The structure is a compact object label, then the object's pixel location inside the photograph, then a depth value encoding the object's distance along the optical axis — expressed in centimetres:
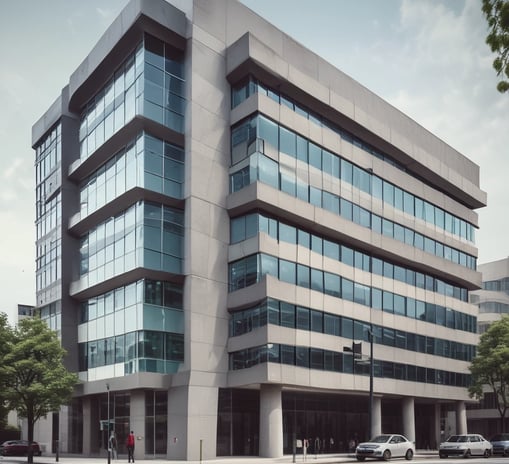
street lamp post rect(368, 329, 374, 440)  4038
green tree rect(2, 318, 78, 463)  4484
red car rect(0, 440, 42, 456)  5816
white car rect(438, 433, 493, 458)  4478
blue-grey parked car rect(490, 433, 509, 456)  5111
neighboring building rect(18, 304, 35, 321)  13125
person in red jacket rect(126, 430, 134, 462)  4020
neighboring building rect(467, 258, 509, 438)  8856
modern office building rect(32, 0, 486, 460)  4331
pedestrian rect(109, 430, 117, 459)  4538
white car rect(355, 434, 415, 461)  3941
